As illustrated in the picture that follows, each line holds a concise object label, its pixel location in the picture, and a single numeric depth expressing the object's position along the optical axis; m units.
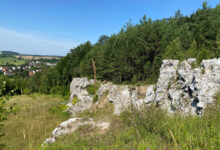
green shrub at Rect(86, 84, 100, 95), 27.16
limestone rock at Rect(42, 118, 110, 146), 4.68
